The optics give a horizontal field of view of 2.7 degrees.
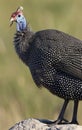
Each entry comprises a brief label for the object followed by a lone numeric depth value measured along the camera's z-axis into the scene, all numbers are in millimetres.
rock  18714
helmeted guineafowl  19085
